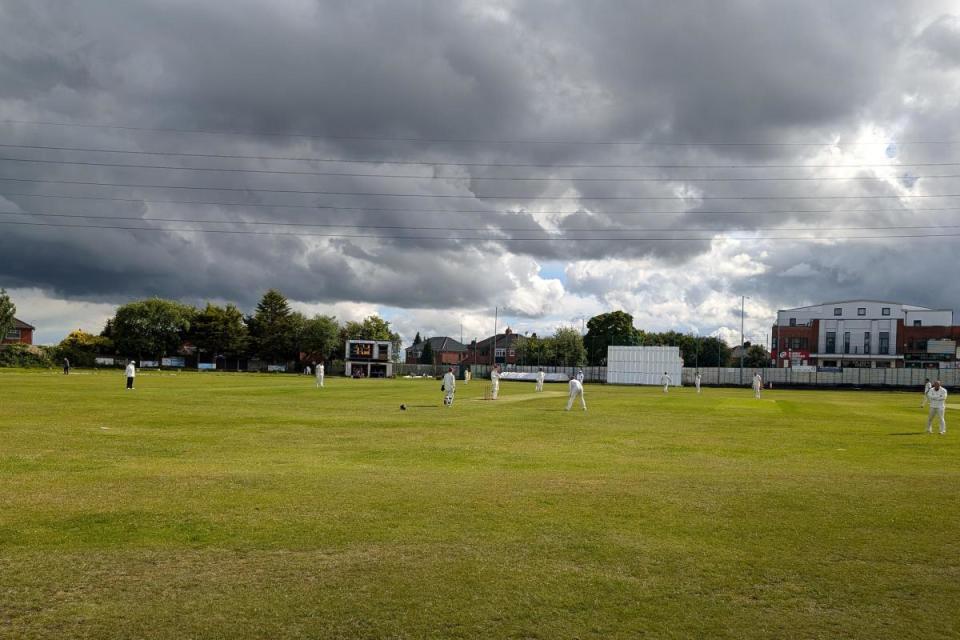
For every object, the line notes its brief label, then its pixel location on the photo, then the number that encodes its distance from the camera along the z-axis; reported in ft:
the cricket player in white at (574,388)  123.03
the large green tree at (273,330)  485.15
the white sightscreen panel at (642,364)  330.75
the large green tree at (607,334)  512.39
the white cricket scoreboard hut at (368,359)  414.41
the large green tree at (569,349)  475.31
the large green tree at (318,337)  495.00
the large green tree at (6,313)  357.82
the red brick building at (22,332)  507.30
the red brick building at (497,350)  607.37
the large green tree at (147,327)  454.81
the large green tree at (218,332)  466.29
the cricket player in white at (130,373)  160.19
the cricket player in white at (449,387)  126.21
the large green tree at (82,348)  403.34
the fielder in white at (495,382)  154.71
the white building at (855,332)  445.37
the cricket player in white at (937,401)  93.45
